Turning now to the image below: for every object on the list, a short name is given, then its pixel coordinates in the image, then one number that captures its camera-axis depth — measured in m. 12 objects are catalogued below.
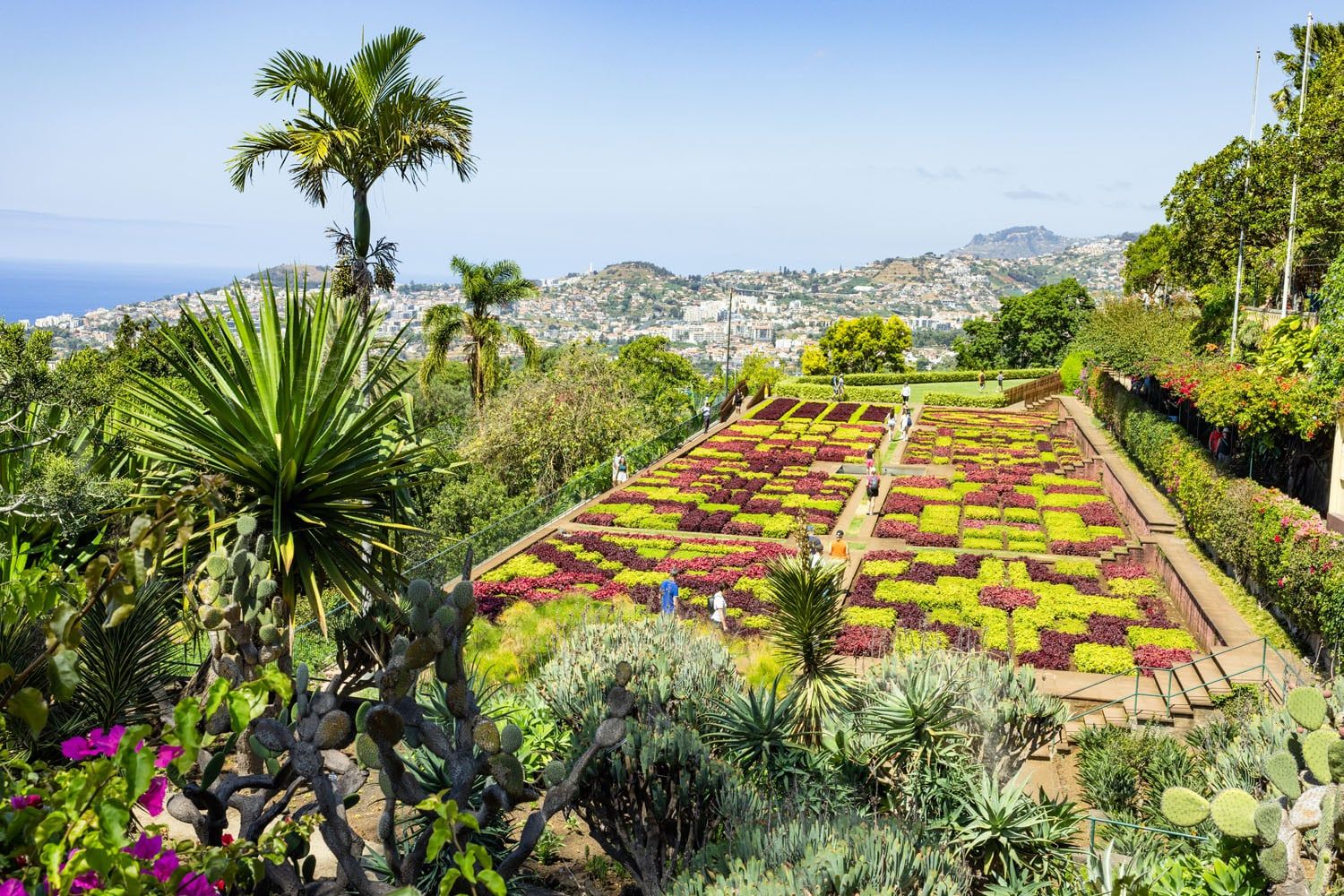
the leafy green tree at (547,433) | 30.36
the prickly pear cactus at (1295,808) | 4.57
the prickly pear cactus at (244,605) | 5.96
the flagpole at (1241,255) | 25.06
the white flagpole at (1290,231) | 22.95
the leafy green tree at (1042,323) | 68.12
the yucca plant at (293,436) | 6.93
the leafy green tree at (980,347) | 71.25
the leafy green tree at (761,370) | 55.79
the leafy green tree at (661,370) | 53.09
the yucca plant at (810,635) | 9.22
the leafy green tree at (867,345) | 65.00
